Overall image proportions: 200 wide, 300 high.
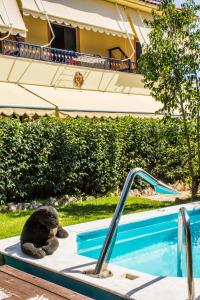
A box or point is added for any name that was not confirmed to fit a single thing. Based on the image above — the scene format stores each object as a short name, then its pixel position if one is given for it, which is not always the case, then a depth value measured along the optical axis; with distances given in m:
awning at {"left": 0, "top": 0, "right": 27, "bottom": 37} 17.77
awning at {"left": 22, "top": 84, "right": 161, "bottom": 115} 18.27
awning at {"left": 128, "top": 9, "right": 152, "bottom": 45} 25.27
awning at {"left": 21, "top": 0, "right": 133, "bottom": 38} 19.97
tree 13.66
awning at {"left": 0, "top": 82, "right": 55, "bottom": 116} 14.80
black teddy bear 6.62
